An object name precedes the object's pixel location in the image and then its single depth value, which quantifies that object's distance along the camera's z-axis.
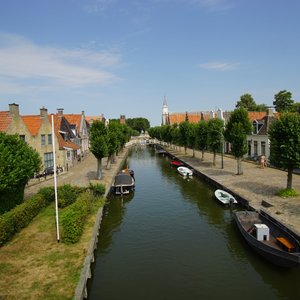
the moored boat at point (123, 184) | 39.50
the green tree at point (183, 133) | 74.91
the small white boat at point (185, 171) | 52.22
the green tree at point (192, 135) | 68.71
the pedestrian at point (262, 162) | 49.08
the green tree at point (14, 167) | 21.92
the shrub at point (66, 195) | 28.91
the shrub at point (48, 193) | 29.46
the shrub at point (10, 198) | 23.70
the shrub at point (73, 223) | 20.27
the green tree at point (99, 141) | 42.53
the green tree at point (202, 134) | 60.06
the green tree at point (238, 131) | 43.34
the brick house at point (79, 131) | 69.69
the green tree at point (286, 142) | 29.03
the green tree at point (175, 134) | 88.07
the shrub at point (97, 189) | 33.44
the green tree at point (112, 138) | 51.18
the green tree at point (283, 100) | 103.62
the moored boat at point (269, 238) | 17.91
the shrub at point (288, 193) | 30.02
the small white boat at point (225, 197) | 32.09
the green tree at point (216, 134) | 53.09
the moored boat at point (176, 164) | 64.14
